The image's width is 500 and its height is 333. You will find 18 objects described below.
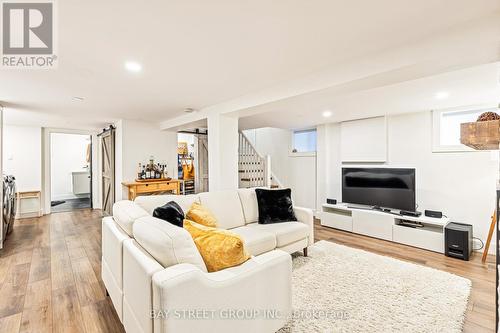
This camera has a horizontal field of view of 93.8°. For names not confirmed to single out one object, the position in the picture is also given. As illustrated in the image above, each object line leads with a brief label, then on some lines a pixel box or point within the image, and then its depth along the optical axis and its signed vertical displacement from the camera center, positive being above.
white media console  3.50 -1.02
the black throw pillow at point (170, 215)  1.82 -0.38
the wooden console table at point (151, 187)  4.54 -0.41
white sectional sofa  1.15 -0.68
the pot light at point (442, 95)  3.05 +0.94
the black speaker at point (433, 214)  3.66 -0.77
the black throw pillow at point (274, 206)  3.15 -0.55
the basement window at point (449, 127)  3.70 +0.64
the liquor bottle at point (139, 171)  4.96 -0.11
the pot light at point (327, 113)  4.18 +0.97
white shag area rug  1.87 -1.26
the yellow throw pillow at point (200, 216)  2.30 -0.50
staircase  5.40 -0.02
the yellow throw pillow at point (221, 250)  1.46 -0.53
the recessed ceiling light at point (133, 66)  2.26 +1.00
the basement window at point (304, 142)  5.91 +0.62
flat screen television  3.95 -0.40
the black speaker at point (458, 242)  3.13 -1.05
